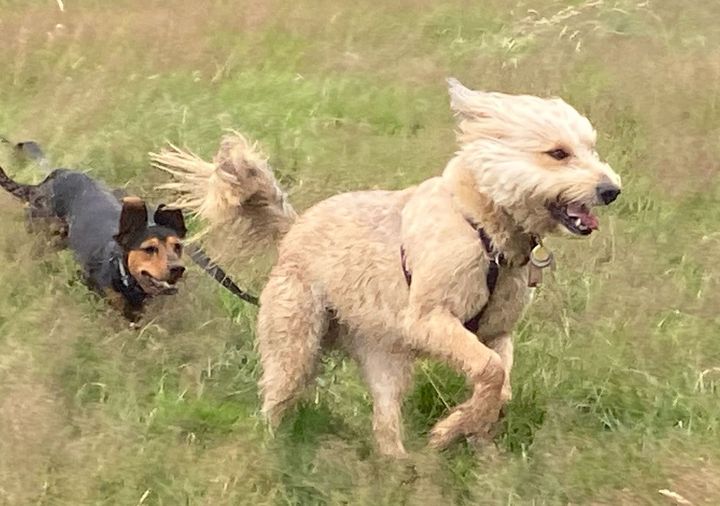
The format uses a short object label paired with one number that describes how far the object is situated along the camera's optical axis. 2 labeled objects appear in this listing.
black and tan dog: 6.55
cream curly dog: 4.39
